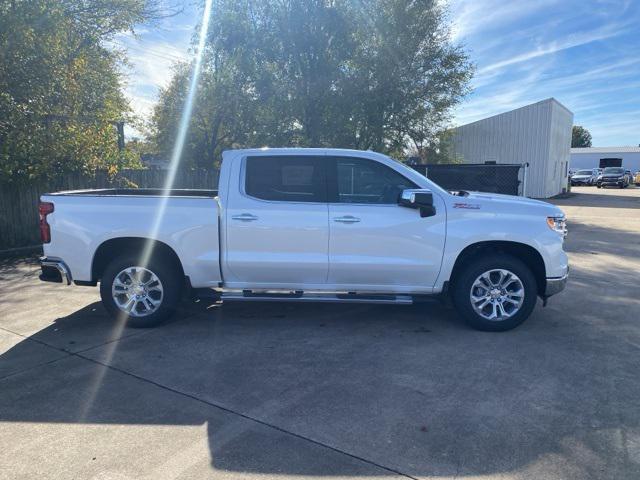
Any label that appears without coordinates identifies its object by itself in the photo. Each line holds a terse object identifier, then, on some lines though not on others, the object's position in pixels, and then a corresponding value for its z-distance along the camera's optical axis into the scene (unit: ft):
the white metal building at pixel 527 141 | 91.66
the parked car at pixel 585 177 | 159.63
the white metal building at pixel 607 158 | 216.95
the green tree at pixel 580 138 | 309.22
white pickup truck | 17.21
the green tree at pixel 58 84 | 30.81
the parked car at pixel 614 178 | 138.31
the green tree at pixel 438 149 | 73.05
